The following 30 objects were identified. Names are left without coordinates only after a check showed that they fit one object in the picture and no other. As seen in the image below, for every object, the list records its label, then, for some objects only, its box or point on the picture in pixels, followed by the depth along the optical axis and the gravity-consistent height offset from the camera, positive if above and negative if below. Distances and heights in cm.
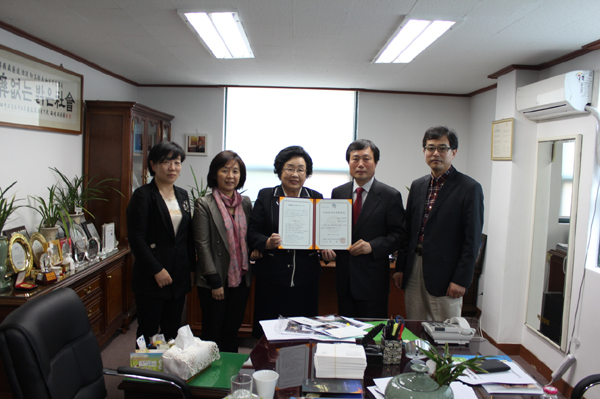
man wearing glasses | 245 -32
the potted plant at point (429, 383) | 121 -65
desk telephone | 191 -73
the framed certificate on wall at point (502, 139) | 373 +47
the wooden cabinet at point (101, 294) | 254 -105
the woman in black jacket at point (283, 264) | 246 -55
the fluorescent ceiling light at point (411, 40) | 278 +114
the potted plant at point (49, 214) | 316 -40
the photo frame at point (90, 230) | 361 -58
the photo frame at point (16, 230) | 291 -50
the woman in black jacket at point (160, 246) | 249 -48
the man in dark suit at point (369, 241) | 248 -38
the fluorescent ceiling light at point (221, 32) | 274 +113
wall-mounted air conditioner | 297 +76
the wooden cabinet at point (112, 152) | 401 +19
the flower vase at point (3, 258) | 249 -60
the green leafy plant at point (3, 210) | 259 -31
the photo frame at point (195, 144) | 536 +40
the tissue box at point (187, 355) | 172 -83
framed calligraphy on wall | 297 +62
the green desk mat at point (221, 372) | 173 -93
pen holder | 170 -74
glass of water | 130 -72
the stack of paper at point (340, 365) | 154 -74
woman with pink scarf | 253 -52
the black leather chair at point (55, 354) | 130 -69
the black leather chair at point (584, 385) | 165 -85
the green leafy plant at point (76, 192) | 357 -23
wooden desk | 161 -80
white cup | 138 -74
